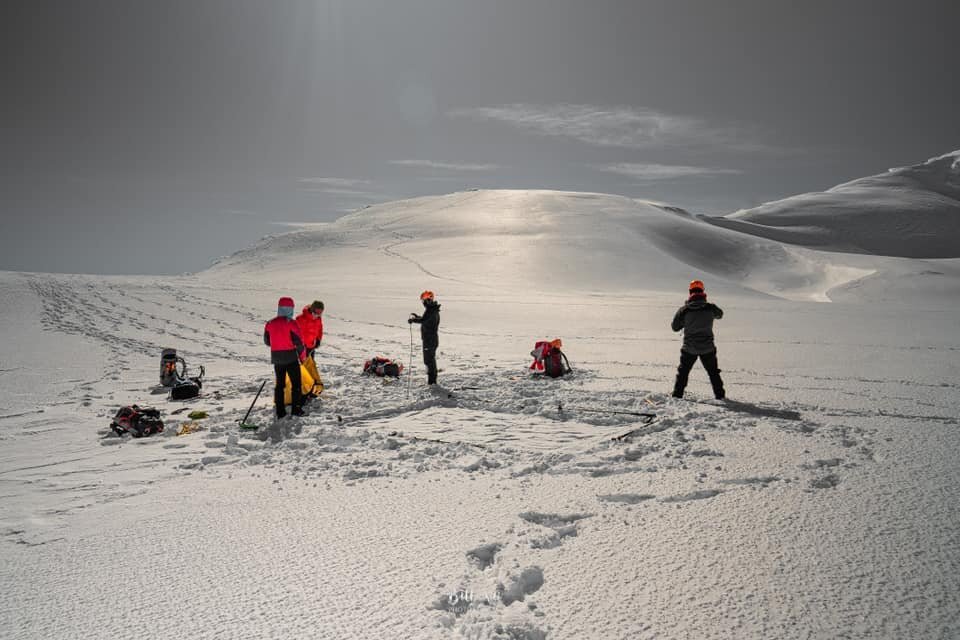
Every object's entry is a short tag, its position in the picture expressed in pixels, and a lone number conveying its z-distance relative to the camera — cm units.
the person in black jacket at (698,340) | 884
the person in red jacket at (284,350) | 824
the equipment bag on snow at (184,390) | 945
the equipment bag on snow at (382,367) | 1131
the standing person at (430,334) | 1039
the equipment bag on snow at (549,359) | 1100
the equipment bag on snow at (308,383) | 880
